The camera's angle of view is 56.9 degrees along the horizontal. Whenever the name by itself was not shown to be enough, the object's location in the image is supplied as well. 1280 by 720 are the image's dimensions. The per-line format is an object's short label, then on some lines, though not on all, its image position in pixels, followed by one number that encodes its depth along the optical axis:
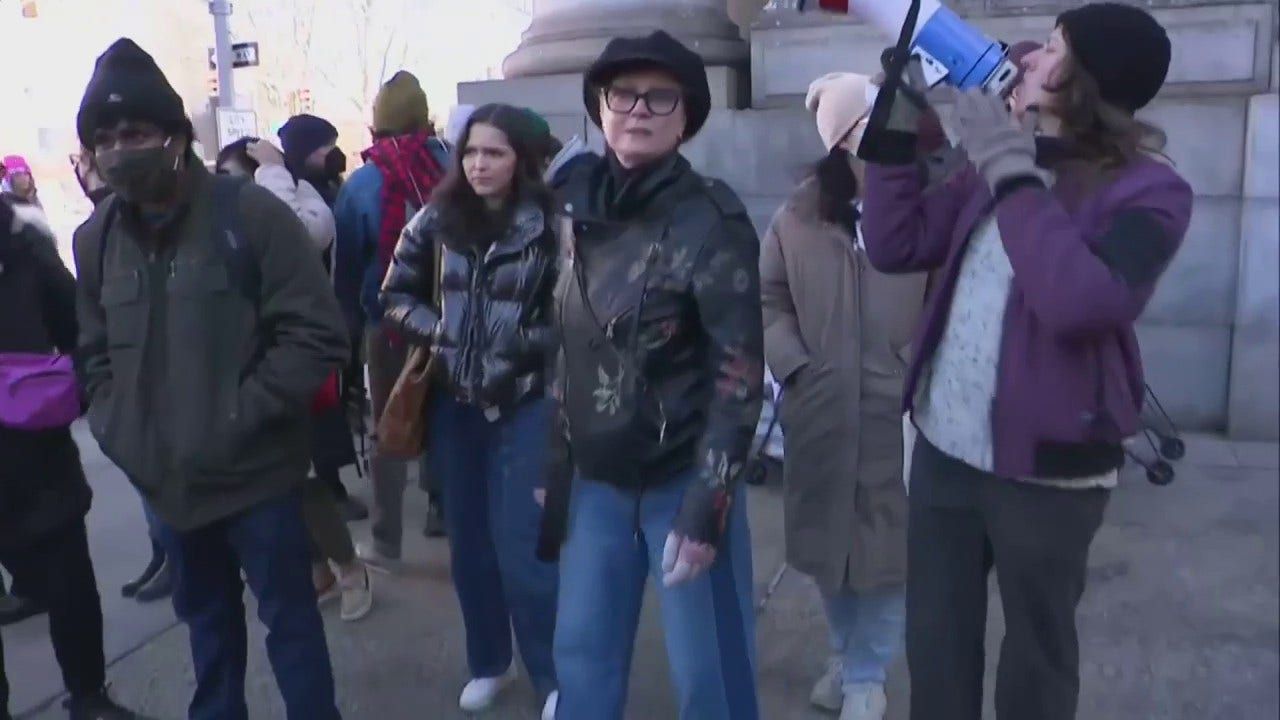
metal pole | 13.87
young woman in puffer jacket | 3.31
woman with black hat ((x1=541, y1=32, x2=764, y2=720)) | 2.45
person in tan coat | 3.19
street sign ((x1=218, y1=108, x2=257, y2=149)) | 13.18
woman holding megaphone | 2.13
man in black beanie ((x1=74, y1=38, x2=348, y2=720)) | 2.83
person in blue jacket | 4.43
